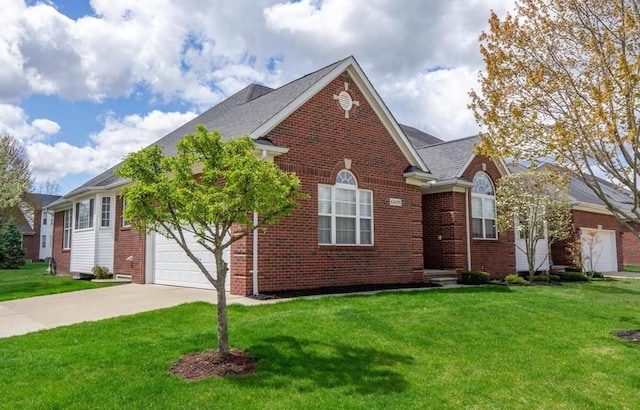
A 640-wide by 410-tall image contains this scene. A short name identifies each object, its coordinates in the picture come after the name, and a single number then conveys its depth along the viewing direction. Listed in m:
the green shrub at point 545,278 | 17.41
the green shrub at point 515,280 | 16.09
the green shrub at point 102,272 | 17.34
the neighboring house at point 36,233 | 48.46
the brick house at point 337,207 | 11.69
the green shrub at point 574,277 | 19.00
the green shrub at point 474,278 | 15.63
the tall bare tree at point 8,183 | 18.11
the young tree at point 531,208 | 16.52
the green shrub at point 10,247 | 35.56
